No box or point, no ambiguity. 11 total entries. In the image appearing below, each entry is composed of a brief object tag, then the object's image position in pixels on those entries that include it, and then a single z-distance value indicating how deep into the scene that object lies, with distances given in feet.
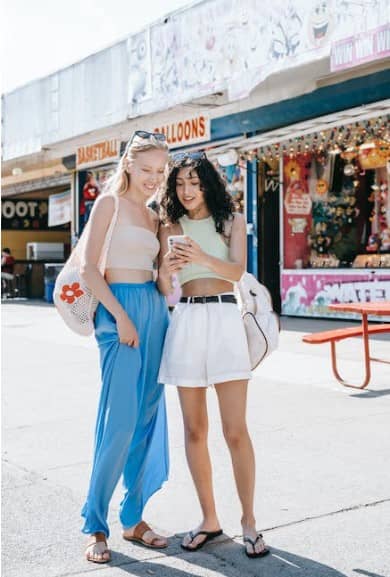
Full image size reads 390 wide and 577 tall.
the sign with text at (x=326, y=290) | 46.24
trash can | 76.18
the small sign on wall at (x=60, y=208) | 80.43
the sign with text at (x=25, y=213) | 98.32
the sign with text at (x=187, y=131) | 55.36
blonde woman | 12.13
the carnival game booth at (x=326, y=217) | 47.75
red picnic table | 24.81
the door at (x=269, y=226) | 55.36
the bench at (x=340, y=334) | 25.36
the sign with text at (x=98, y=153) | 65.26
